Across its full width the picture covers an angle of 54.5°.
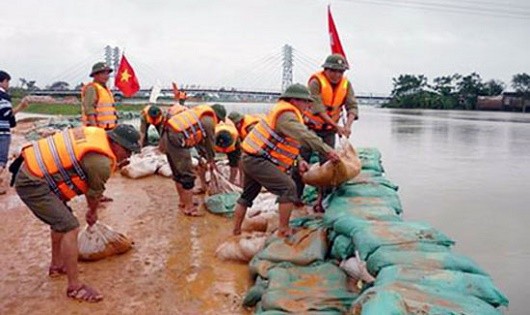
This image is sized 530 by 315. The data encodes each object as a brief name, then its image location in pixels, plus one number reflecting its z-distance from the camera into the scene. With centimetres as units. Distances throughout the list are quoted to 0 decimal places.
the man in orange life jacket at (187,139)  532
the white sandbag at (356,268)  325
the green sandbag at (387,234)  306
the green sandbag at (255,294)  330
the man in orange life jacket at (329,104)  483
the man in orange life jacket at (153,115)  689
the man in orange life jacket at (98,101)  573
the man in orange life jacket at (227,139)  632
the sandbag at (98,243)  404
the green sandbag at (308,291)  291
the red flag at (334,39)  625
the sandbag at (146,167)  757
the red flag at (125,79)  923
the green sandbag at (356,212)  369
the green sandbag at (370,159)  563
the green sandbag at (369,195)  415
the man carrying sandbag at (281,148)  402
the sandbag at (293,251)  358
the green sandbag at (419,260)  274
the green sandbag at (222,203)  556
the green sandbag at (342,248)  346
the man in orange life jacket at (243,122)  688
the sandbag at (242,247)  411
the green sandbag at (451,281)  251
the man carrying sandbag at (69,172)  321
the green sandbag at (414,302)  217
